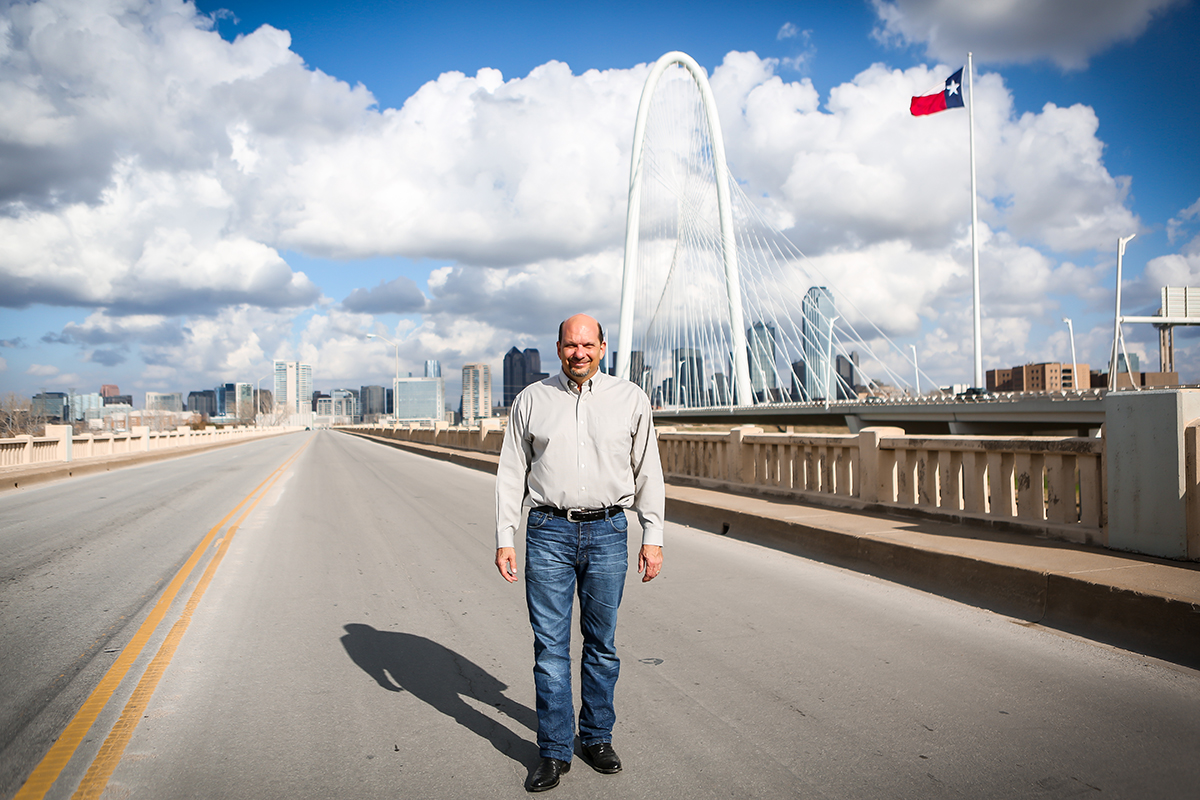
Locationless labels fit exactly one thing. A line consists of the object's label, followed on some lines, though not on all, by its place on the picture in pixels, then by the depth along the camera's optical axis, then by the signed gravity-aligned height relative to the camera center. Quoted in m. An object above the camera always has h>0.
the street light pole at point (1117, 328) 43.61 +3.98
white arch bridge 45.50 +4.08
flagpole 41.28 +6.86
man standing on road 3.42 -0.49
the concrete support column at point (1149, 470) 5.94 -0.57
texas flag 35.12 +13.56
